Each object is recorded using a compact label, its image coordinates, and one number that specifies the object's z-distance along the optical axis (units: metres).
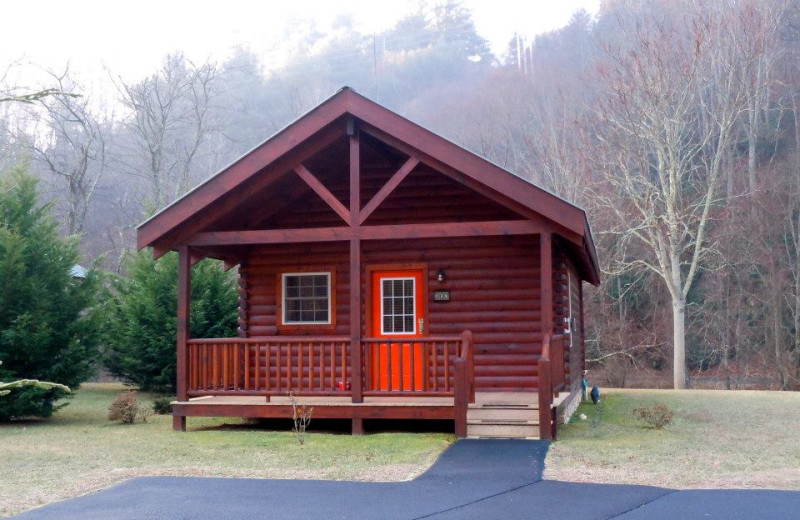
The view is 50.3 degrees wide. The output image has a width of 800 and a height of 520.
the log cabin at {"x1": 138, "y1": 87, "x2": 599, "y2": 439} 11.95
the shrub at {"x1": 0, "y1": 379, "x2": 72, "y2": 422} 13.96
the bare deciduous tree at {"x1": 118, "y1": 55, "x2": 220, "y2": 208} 34.78
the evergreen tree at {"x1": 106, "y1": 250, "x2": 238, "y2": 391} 20.27
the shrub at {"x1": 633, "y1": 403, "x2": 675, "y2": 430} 12.62
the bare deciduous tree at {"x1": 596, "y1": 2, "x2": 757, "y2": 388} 27.81
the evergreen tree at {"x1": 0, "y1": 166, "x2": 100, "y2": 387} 14.12
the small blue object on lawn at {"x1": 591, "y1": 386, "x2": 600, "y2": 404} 17.84
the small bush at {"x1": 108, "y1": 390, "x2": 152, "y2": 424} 13.98
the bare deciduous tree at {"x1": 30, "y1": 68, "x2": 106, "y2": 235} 32.03
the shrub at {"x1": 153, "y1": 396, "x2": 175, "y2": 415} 15.72
